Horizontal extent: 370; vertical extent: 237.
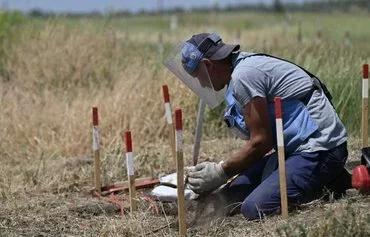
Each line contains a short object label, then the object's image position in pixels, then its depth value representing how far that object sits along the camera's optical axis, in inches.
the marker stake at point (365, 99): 526.3
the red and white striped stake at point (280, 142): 439.2
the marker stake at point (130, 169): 469.1
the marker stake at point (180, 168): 418.6
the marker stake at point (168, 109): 568.3
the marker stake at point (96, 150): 554.9
